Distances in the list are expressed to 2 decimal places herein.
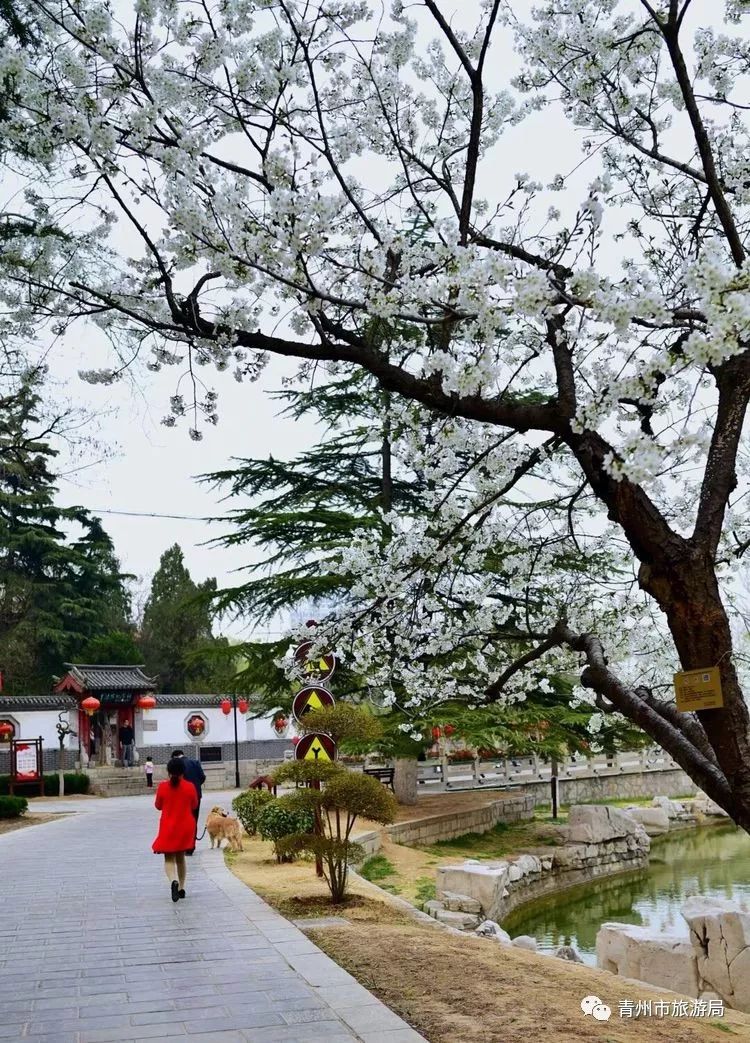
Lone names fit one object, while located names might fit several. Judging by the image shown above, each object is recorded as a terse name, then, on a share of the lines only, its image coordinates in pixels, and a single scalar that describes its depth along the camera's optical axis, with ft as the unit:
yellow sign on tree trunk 15.07
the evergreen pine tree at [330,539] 63.10
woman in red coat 30.14
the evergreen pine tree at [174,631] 139.95
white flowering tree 14.69
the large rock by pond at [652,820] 81.76
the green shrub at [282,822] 40.81
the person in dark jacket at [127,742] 113.19
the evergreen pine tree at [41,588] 122.42
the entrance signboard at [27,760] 86.02
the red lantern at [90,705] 106.32
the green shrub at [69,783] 93.81
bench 76.02
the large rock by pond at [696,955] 29.84
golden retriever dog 45.47
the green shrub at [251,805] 44.55
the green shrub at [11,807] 69.21
